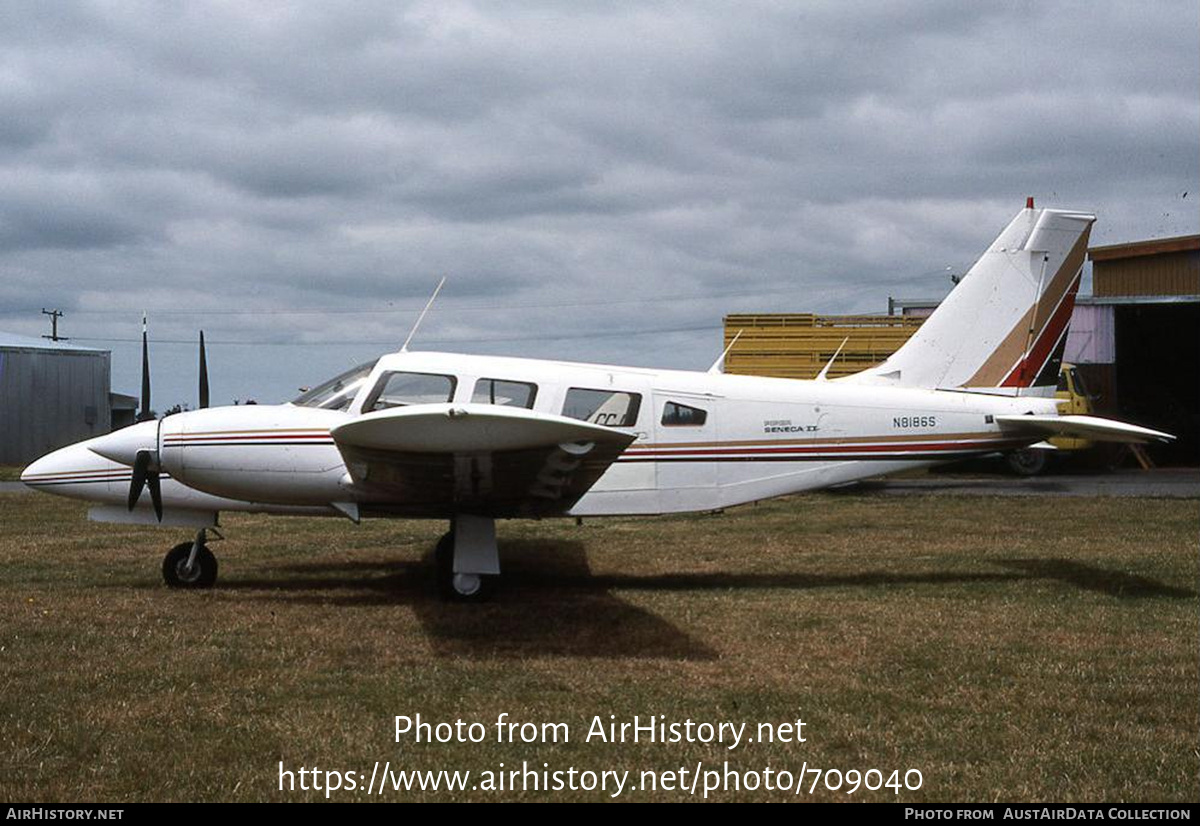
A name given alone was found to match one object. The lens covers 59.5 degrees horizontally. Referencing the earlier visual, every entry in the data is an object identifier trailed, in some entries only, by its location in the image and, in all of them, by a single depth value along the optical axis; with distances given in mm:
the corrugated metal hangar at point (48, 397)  33500
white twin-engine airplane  8625
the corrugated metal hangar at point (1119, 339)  20641
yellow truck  21750
